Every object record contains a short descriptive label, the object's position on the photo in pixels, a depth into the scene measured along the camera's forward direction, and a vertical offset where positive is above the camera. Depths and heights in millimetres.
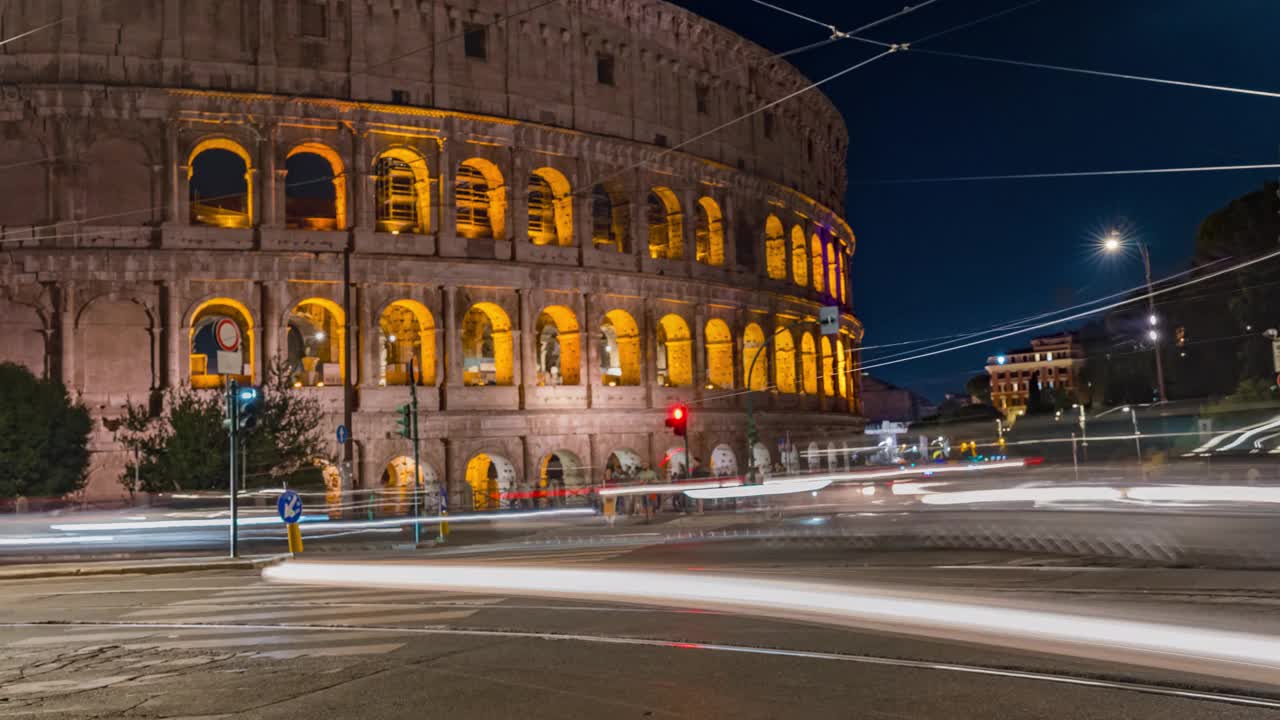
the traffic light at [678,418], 27219 +859
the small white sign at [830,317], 35134 +4063
